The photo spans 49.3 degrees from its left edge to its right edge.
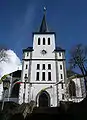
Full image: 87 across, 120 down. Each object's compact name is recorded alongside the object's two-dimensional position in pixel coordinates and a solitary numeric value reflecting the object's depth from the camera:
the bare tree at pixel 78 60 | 16.27
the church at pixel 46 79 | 19.91
